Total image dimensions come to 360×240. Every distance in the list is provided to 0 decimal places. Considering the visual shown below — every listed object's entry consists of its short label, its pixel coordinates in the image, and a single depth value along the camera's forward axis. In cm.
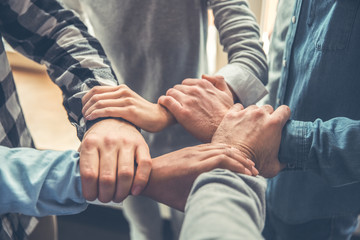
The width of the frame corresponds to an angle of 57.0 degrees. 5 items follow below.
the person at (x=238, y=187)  41
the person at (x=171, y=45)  89
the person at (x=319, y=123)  70
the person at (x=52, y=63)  76
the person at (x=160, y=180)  52
